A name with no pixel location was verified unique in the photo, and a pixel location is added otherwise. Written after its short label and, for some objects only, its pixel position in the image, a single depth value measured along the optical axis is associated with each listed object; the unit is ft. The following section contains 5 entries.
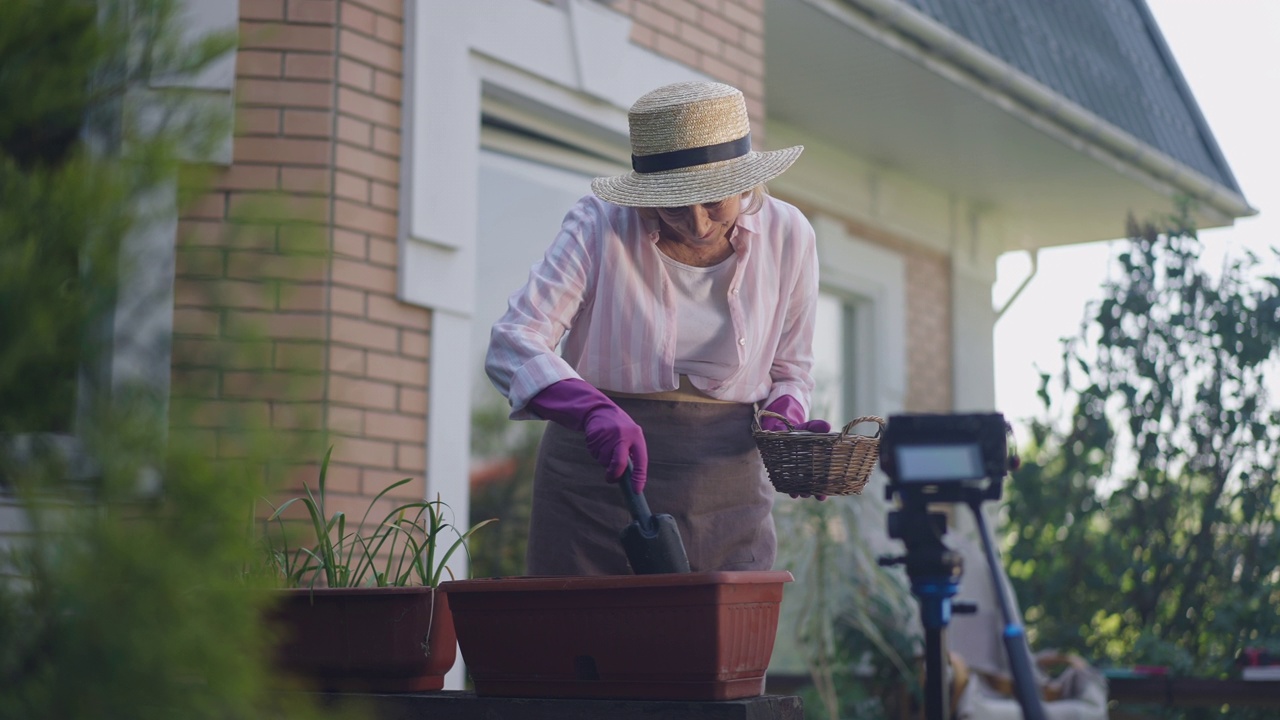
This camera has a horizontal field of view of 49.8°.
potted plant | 7.07
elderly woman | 7.97
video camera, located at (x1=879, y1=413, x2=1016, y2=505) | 10.49
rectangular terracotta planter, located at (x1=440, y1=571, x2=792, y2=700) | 5.99
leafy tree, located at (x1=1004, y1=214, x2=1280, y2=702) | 20.36
